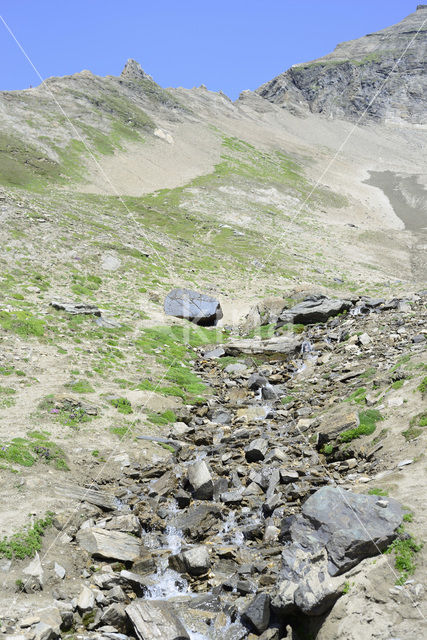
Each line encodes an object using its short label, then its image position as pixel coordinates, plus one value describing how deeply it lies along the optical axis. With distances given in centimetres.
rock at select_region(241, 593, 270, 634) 1204
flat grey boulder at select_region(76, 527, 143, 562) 1473
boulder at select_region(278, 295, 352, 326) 3938
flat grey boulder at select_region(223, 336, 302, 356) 3537
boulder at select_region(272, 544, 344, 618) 1122
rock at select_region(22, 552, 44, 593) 1256
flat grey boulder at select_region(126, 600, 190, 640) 1170
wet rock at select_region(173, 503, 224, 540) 1623
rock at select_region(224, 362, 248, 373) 3300
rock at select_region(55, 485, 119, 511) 1698
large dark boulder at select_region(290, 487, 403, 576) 1194
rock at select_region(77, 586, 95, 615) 1245
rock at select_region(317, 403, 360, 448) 1959
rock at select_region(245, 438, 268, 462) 2033
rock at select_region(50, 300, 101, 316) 3478
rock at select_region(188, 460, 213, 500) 1817
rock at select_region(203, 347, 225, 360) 3584
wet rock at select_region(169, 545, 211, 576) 1438
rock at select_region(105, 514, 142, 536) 1601
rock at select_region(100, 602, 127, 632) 1218
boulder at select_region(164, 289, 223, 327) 4378
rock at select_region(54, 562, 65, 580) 1334
